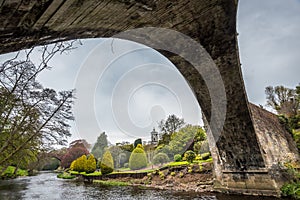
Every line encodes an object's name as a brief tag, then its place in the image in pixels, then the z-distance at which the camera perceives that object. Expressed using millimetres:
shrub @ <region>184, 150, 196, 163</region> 13773
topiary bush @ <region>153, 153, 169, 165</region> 18312
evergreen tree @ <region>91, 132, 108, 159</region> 35531
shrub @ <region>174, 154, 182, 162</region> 16391
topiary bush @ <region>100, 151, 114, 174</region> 19203
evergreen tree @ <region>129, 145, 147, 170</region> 20391
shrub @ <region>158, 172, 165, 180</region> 13602
